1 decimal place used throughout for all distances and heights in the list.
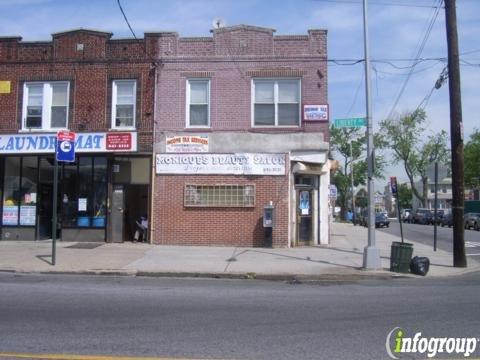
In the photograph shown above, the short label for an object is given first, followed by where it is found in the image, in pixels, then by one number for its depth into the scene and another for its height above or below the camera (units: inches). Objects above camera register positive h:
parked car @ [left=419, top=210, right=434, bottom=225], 2265.3 -17.6
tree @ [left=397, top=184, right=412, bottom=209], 5394.2 +181.4
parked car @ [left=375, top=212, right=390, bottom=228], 1930.6 -26.8
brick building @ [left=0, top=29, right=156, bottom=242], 766.5 +121.0
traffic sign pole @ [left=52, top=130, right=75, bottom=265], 557.0 +66.2
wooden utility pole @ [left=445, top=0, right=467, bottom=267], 603.5 +89.2
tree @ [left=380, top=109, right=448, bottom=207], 3129.9 +401.9
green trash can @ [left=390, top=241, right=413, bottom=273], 547.5 -44.1
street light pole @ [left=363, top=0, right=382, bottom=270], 553.6 +20.7
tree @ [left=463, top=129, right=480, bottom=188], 2635.3 +267.3
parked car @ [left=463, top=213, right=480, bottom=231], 1726.5 -21.4
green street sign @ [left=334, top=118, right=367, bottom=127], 586.4 +100.7
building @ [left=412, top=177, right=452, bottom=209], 4185.5 +165.5
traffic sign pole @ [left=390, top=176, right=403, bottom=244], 814.8 +45.2
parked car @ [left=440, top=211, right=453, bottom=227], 1965.3 -20.8
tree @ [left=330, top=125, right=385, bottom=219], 3041.3 +322.4
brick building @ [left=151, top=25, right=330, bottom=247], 754.2 +112.3
